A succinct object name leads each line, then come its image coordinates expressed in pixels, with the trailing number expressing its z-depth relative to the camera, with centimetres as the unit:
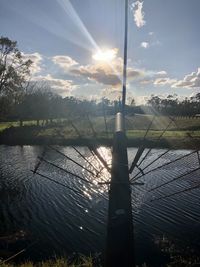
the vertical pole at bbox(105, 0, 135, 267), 384
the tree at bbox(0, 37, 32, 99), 3965
